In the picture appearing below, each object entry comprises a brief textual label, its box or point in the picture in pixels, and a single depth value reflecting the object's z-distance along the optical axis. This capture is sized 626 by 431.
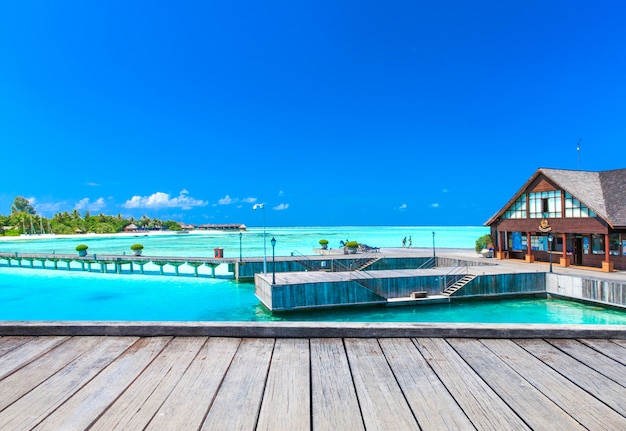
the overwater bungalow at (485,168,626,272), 25.42
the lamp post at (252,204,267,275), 24.51
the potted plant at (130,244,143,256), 40.09
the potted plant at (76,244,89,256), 40.11
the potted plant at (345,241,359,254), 39.72
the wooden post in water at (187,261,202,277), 35.97
